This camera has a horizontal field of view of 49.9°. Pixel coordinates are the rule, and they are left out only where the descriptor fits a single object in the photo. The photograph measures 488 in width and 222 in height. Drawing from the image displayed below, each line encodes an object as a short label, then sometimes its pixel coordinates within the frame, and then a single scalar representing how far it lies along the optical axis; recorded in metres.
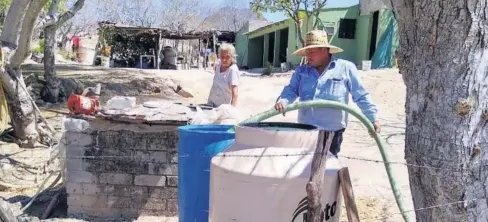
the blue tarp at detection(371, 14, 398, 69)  20.47
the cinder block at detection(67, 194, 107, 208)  5.04
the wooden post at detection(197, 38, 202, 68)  29.09
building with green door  20.78
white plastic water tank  2.23
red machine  5.00
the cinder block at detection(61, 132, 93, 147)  4.95
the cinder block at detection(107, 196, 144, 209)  5.03
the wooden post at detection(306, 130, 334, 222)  2.13
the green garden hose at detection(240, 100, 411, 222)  2.59
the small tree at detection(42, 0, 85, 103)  11.16
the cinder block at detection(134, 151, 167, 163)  4.90
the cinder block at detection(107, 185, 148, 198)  5.01
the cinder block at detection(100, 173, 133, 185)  4.98
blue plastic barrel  3.36
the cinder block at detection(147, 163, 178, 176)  4.91
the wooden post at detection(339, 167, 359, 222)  2.33
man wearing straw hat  3.63
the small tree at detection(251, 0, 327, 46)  22.19
